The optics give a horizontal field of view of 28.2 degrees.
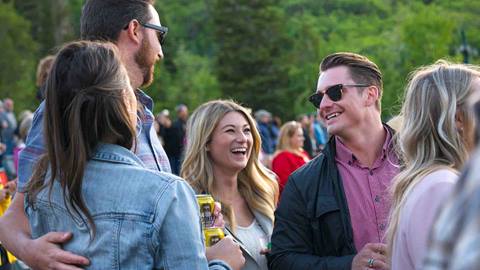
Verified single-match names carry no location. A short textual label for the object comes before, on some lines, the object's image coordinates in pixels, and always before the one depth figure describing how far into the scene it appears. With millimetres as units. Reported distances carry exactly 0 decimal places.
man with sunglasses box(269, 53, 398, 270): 4691
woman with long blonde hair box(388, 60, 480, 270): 3262
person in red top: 11617
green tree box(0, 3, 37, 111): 45688
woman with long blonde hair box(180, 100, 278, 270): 5504
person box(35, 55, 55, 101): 5961
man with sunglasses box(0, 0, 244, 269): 3236
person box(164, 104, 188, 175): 22328
